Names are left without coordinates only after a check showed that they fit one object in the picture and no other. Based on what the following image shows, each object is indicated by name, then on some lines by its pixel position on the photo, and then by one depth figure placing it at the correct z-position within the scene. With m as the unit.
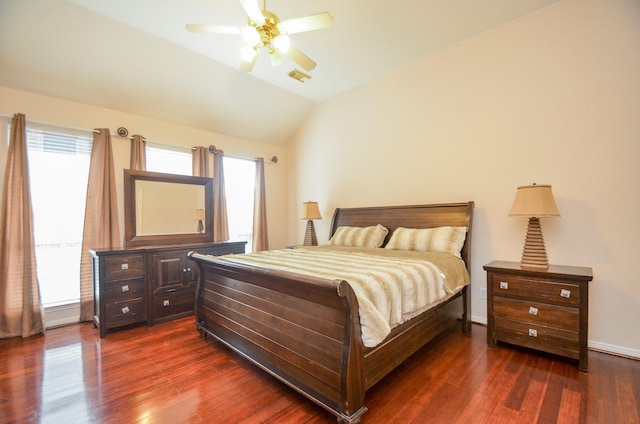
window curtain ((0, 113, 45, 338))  2.85
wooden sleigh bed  1.59
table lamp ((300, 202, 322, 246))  4.59
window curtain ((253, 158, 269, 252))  5.05
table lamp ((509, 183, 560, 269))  2.44
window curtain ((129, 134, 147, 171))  3.65
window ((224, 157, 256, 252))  4.79
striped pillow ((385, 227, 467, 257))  3.09
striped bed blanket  1.71
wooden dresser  3.00
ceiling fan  2.05
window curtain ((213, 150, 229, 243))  4.45
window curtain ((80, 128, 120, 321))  3.30
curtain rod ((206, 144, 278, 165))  4.47
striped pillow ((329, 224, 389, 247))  3.70
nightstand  2.21
